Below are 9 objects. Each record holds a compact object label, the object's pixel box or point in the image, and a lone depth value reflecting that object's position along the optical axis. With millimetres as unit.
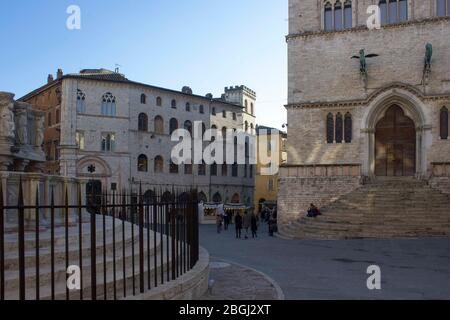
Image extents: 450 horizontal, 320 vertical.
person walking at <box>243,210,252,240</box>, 24003
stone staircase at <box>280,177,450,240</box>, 21516
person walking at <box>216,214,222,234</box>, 28344
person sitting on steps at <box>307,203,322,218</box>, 25031
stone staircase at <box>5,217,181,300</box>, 6422
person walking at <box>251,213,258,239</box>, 24391
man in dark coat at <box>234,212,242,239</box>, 24219
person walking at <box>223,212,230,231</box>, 31477
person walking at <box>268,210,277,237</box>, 26031
